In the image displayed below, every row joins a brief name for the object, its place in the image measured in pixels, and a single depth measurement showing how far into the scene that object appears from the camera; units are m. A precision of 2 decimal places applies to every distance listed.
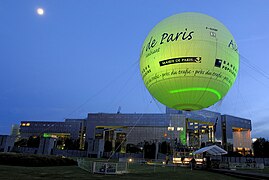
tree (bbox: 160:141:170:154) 111.38
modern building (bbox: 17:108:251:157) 130.12
